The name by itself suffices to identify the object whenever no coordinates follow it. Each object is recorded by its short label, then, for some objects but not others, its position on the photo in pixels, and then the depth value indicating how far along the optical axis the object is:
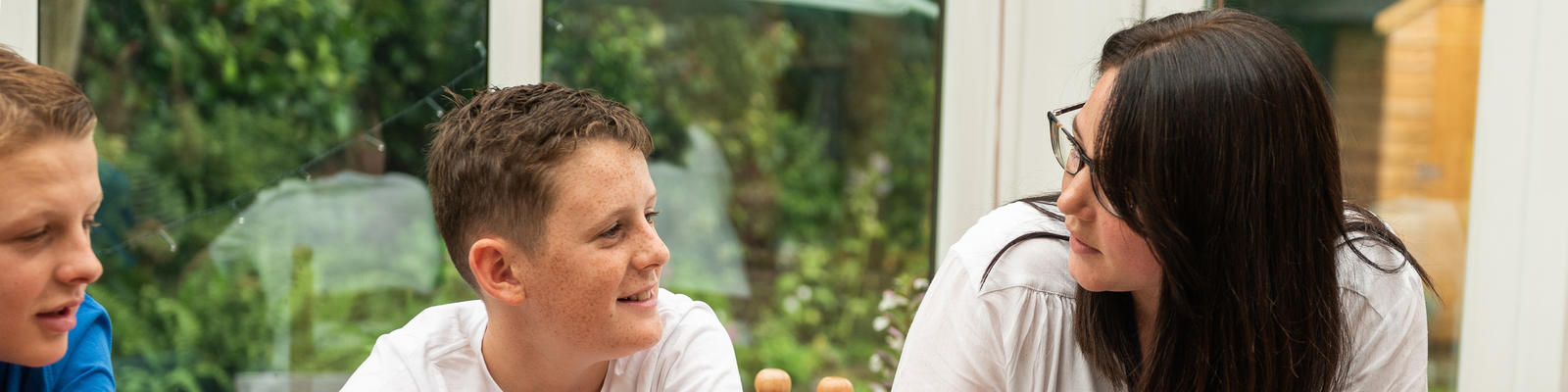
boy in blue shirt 0.98
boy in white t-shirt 1.20
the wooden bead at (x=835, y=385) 1.37
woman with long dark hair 1.19
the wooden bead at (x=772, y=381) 1.34
